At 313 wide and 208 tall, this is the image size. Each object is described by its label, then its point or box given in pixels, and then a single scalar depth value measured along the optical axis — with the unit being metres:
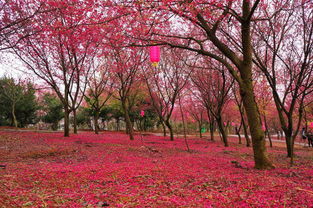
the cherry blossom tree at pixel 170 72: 17.16
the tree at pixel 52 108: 31.45
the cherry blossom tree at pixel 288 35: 9.19
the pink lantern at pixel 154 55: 7.59
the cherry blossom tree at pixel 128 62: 16.16
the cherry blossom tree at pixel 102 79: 21.86
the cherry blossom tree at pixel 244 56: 5.88
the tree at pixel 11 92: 24.56
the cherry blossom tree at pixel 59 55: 13.91
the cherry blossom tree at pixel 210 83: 16.26
